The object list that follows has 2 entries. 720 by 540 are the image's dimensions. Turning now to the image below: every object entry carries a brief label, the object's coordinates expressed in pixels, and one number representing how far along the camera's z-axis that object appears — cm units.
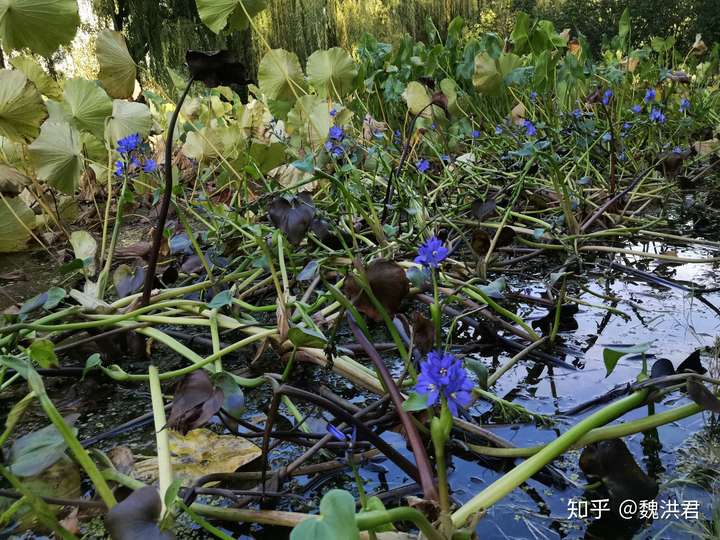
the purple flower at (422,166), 145
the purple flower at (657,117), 171
